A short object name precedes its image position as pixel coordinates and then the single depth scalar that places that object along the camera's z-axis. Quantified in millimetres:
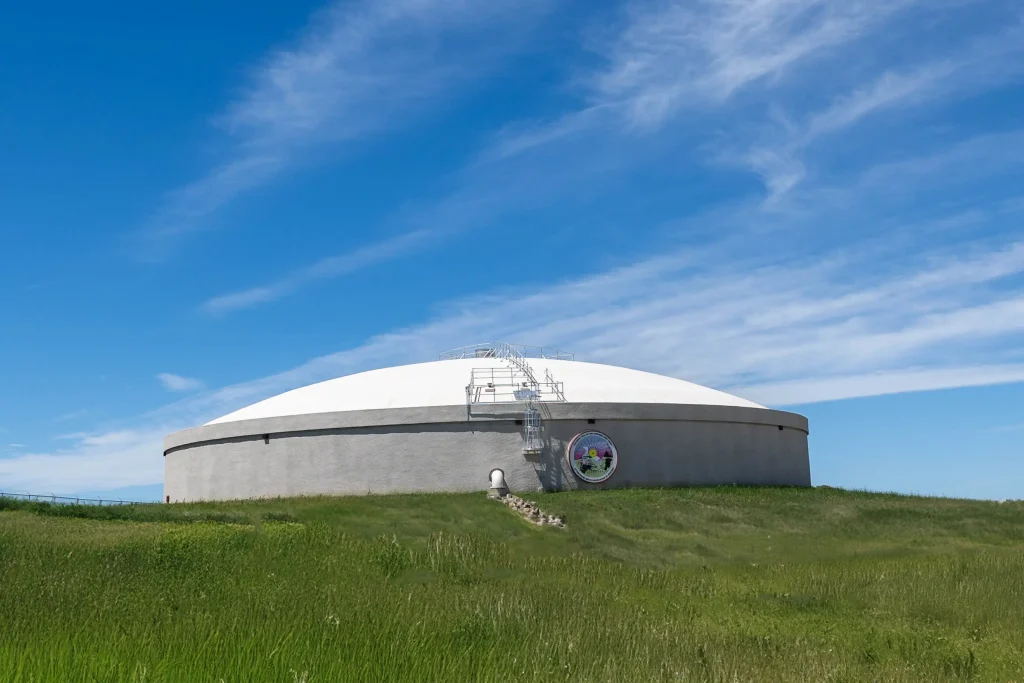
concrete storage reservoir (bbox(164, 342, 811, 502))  45562
